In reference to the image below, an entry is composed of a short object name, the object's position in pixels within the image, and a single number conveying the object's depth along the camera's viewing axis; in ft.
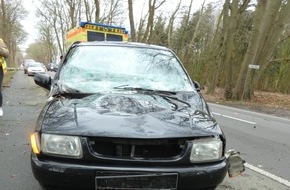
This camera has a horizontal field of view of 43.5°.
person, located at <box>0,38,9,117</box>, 24.80
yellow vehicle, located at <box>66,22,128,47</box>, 47.52
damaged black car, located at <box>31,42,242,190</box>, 8.95
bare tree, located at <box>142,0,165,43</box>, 99.81
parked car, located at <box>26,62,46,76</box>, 108.06
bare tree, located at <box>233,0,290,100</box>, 59.11
